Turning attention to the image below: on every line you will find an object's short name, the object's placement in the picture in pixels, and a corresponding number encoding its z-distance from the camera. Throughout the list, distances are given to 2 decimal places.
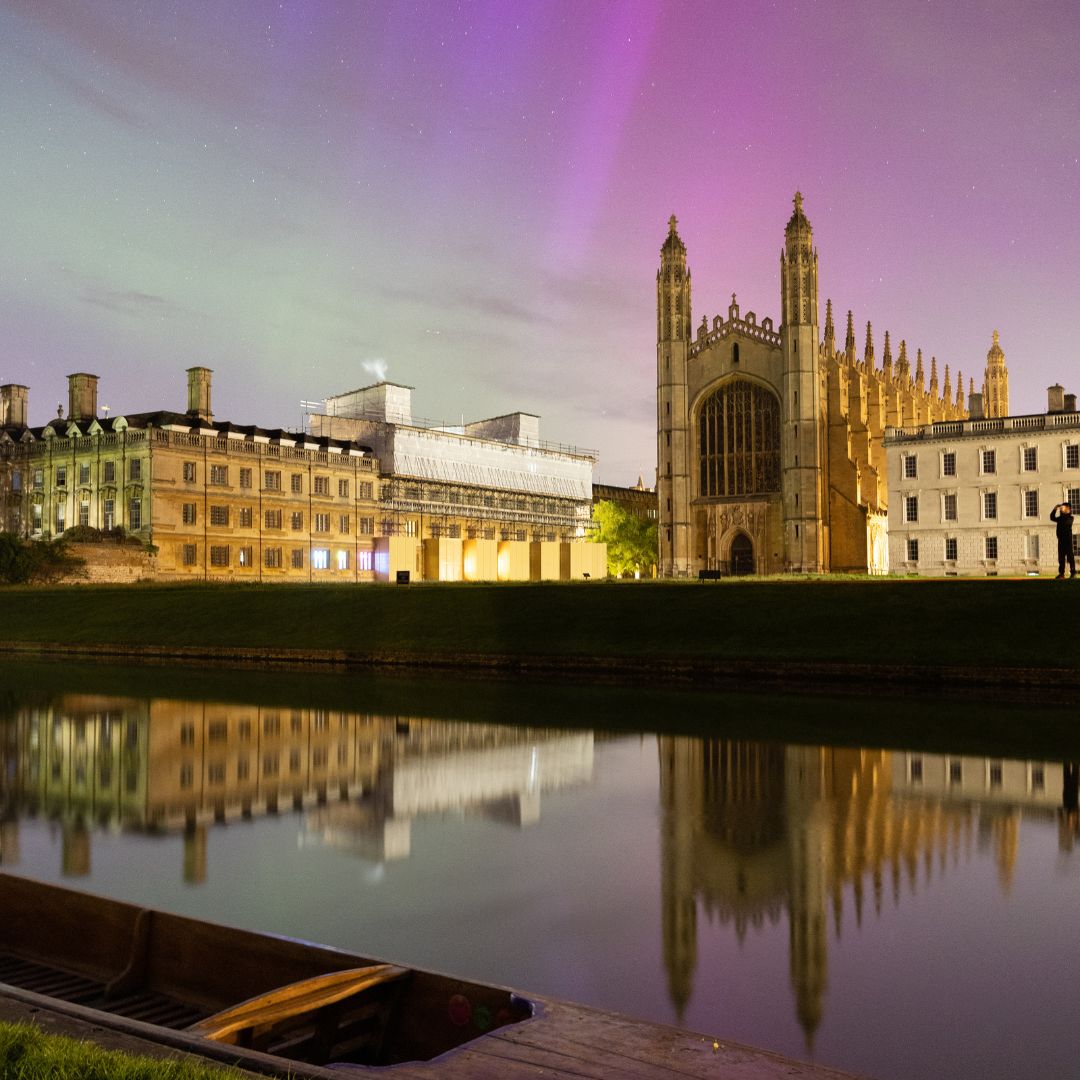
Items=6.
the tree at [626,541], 87.94
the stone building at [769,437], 72.12
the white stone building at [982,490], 60.53
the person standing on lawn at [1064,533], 28.61
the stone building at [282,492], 62.91
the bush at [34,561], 50.12
